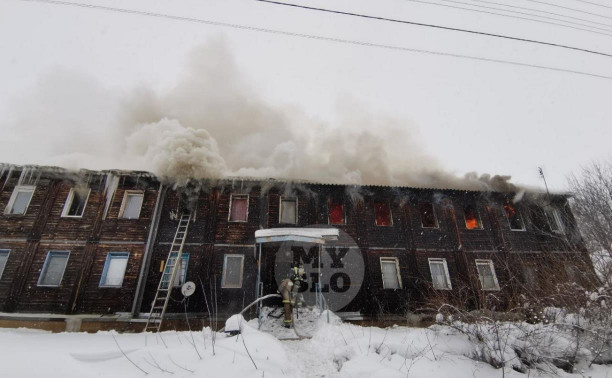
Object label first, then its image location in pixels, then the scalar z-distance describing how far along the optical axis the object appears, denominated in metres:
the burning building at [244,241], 11.71
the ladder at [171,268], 10.86
